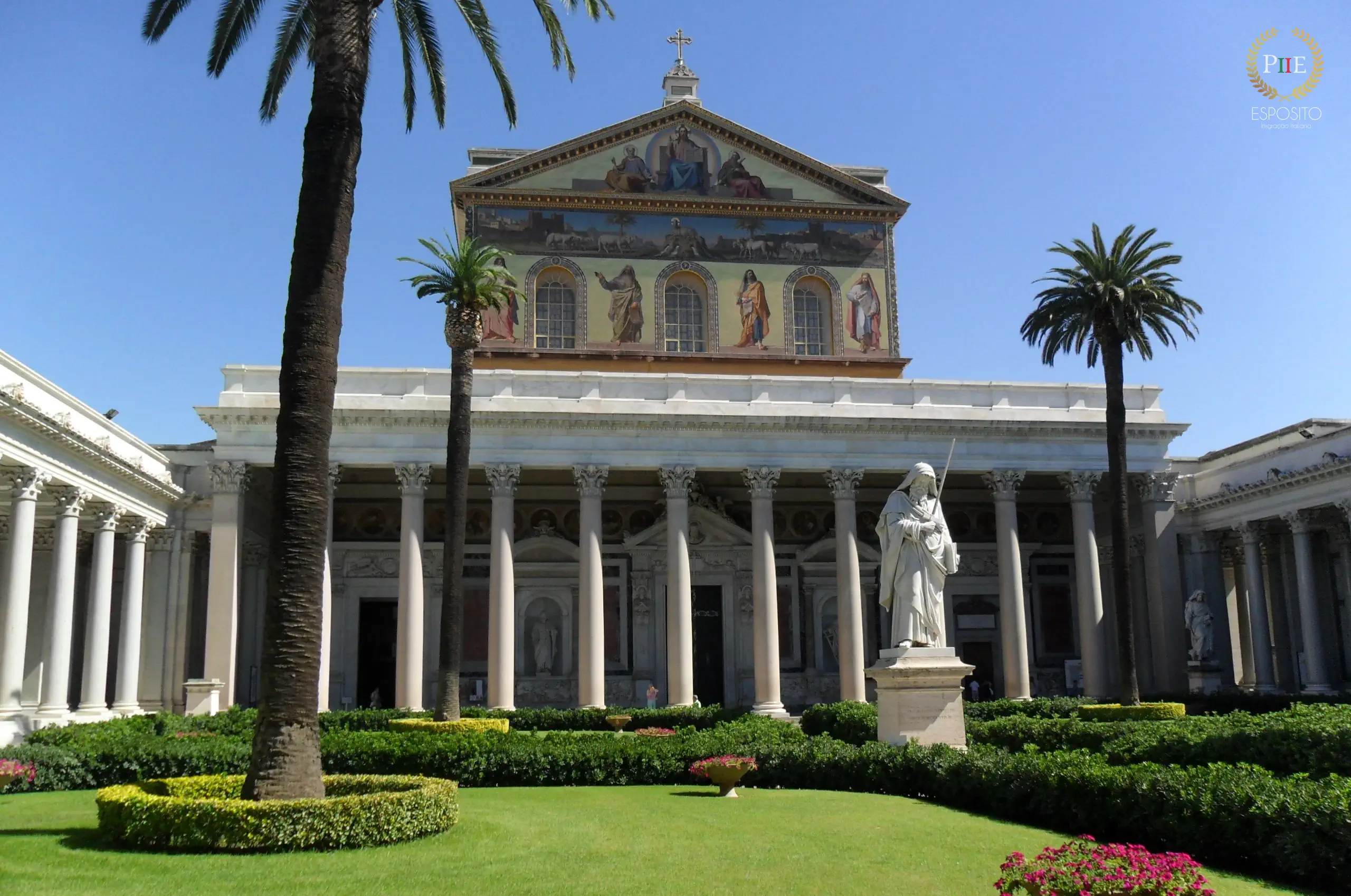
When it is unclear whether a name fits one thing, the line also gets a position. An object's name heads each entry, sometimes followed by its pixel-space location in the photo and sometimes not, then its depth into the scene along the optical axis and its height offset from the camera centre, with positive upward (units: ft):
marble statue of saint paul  62.28 +3.38
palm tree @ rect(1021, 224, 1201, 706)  111.55 +30.39
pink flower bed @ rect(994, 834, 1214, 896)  24.75 -5.48
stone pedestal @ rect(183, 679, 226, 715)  104.12 -5.29
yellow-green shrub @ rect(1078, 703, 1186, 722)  98.02 -7.83
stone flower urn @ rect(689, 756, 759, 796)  56.44 -6.90
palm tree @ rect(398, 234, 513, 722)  91.04 +21.04
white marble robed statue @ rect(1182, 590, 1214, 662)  123.34 -0.84
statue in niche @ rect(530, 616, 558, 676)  139.85 -1.63
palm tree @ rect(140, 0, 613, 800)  45.01 +9.47
